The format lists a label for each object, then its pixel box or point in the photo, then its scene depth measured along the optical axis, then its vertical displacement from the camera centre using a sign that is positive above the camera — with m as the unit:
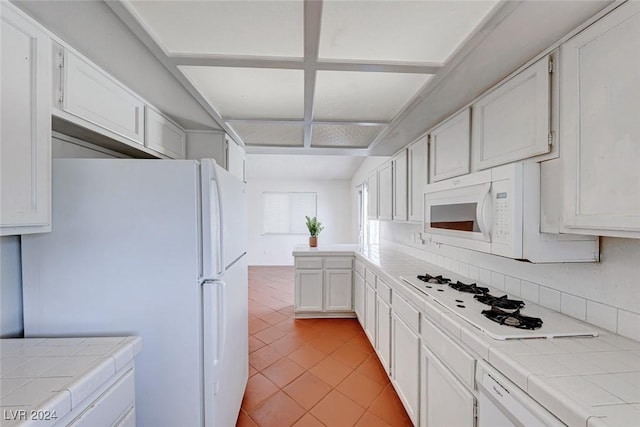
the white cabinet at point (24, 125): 0.89 +0.31
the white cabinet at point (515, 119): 1.12 +0.47
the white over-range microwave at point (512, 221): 1.13 -0.03
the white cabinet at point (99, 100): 1.16 +0.58
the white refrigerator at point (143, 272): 1.14 -0.27
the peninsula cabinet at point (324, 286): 3.43 -0.97
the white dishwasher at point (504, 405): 0.77 -0.63
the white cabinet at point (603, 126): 0.83 +0.31
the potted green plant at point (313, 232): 3.95 -0.30
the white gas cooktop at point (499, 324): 1.06 -0.49
